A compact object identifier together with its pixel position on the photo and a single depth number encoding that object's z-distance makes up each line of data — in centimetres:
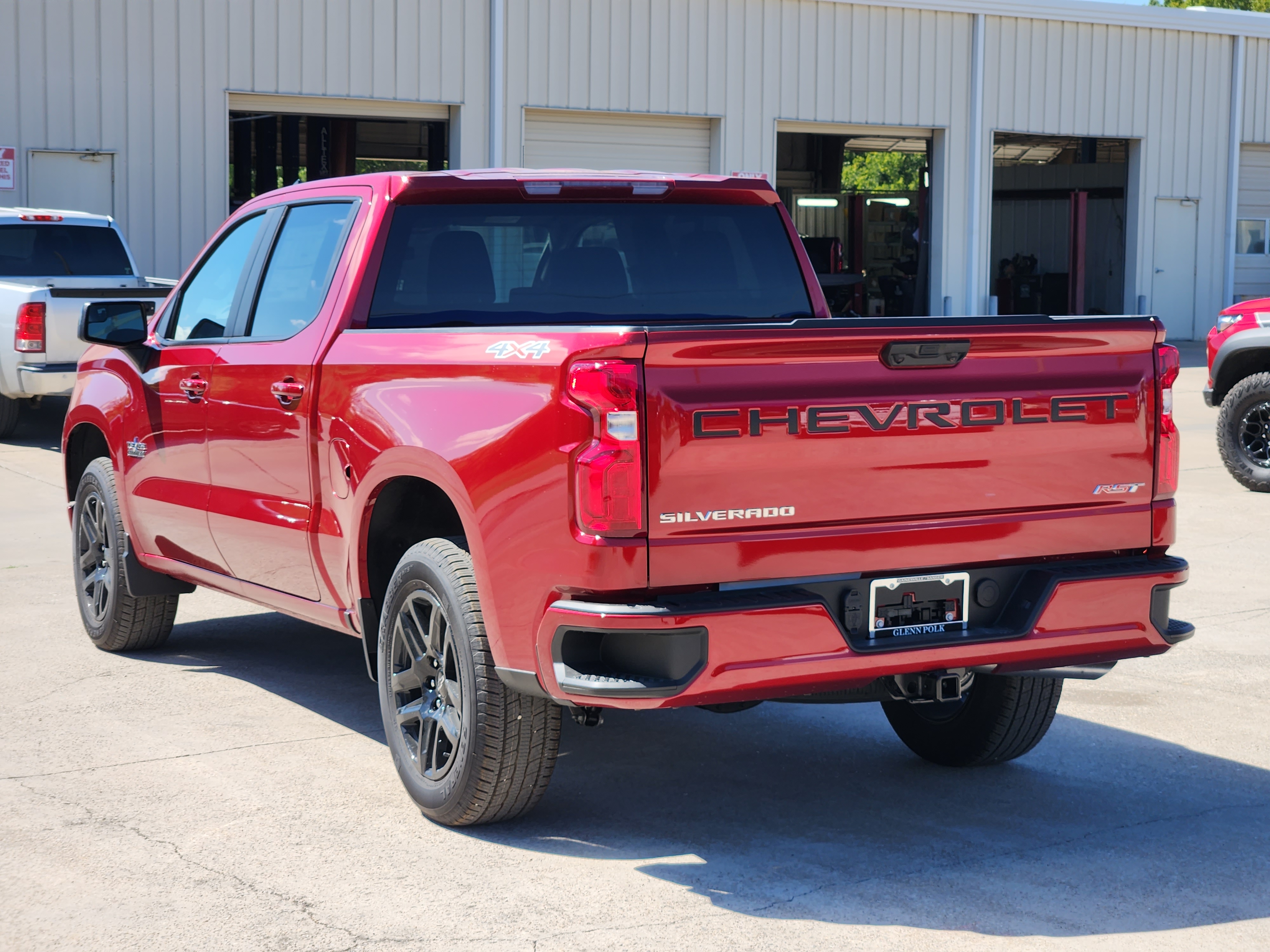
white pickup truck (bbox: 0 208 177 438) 1388
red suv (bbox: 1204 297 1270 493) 1169
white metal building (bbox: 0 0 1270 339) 2067
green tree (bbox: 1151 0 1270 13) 7112
